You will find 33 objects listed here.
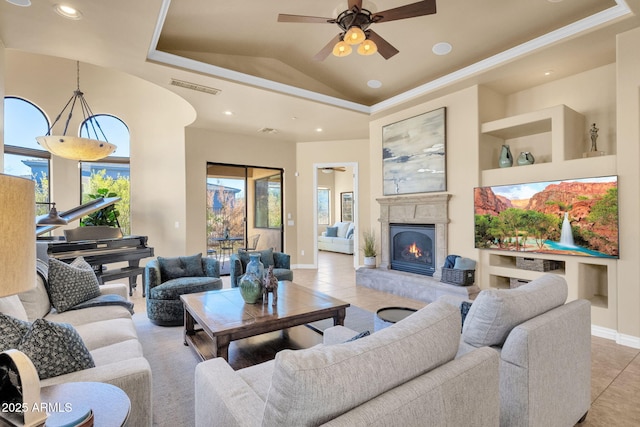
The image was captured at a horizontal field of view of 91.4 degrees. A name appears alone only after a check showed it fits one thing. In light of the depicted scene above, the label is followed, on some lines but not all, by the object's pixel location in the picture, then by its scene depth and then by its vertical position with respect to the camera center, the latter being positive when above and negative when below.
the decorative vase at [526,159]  4.12 +0.71
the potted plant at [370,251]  5.71 -0.71
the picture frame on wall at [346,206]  11.55 +0.27
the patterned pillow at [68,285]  2.62 -0.61
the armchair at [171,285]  3.56 -0.83
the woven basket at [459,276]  4.19 -0.87
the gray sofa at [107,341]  1.51 -0.83
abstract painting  4.80 +0.96
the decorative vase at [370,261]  5.70 -0.88
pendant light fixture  3.65 +0.85
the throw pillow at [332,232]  10.88 -0.65
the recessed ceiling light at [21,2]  2.50 +1.72
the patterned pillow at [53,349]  1.39 -0.62
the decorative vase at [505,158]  4.28 +0.74
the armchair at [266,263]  4.27 -0.73
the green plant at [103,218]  5.00 -0.04
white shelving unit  3.40 +0.52
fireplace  4.77 -0.10
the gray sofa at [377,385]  0.88 -0.57
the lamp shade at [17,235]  0.75 -0.05
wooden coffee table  2.34 -0.83
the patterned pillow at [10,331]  1.31 -0.50
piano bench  4.21 -0.83
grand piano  3.96 -0.42
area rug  2.06 -1.30
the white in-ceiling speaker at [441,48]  4.02 +2.15
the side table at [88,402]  1.04 -0.69
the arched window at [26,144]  5.48 +1.30
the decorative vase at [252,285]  2.85 -0.65
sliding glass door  6.77 +0.12
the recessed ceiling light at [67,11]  2.61 +1.74
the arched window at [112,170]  6.26 +0.93
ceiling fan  2.60 +1.69
